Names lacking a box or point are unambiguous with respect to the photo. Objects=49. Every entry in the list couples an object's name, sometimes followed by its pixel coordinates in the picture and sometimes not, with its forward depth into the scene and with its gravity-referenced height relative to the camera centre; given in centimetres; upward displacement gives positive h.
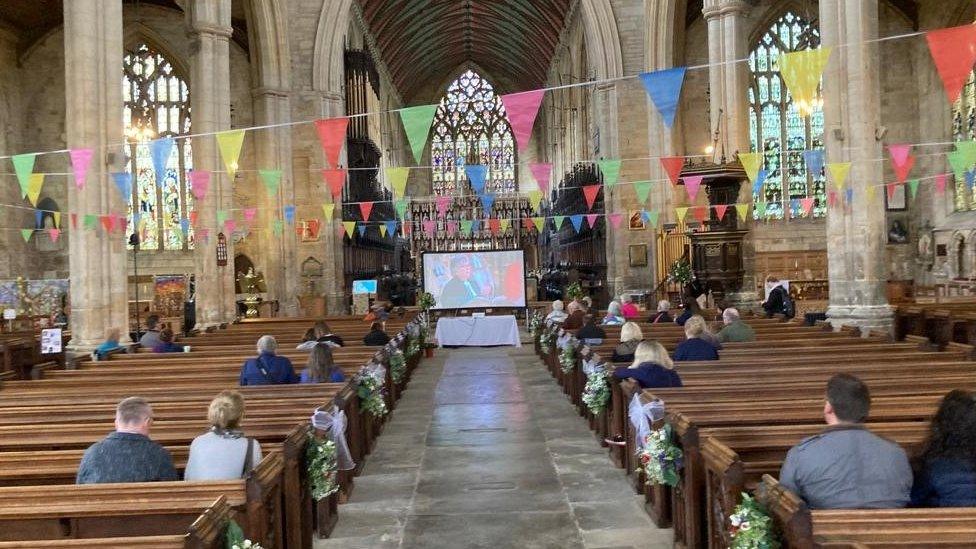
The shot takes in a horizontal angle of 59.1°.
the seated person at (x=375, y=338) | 1176 -73
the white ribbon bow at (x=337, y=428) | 561 -102
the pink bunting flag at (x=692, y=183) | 1551 +165
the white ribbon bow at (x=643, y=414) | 548 -93
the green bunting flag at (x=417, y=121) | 971 +184
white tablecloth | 1948 -114
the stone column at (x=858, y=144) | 1174 +172
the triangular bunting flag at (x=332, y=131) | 1063 +191
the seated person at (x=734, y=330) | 991 -66
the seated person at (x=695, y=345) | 829 -69
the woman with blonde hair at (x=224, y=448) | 434 -82
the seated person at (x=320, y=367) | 771 -73
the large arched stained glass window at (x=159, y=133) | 2788 +521
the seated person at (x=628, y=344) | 836 -66
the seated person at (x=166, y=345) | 1100 -70
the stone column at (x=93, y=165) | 1227 +185
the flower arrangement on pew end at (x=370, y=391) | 790 -99
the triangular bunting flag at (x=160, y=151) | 1202 +198
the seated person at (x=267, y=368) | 776 -73
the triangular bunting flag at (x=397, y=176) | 1516 +192
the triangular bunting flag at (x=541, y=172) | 1564 +199
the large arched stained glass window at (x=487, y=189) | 4943 +530
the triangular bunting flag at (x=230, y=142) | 1116 +192
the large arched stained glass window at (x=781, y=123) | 2662 +466
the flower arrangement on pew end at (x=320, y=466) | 527 -112
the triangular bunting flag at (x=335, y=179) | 1562 +197
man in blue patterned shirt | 407 -78
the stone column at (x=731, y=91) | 1645 +355
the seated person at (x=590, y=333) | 1085 -70
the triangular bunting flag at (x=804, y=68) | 939 +223
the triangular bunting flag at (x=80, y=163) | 1155 +178
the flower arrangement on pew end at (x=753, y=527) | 339 -101
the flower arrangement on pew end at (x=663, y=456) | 505 -107
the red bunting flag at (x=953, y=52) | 778 +195
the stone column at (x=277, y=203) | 2281 +225
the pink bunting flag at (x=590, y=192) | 2033 +205
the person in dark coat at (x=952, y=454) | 339 -75
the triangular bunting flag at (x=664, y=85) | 870 +193
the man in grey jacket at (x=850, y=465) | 341 -78
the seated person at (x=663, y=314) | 1403 -63
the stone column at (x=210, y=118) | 1689 +347
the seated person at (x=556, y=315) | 1448 -62
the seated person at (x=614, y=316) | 1336 -62
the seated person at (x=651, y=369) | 669 -73
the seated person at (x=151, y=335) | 1151 -59
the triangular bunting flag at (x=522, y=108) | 936 +190
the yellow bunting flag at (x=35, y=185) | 1308 +174
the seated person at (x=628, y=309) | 1518 -58
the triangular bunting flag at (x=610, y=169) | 1578 +203
